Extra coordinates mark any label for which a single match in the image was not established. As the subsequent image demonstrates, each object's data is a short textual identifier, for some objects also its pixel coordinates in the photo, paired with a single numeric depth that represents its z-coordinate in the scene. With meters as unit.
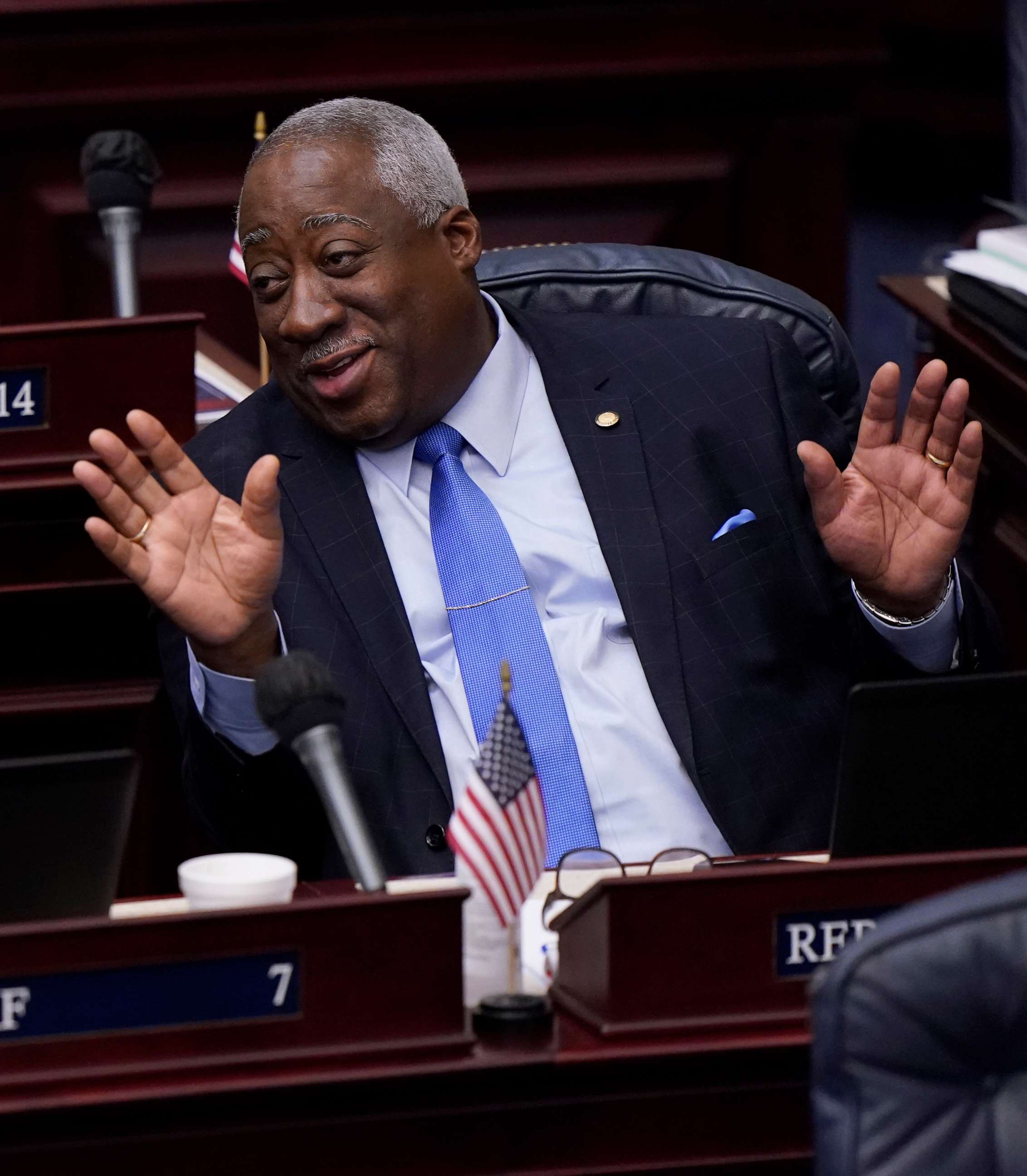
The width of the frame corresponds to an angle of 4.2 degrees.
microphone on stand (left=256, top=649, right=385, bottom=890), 11.72
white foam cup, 11.75
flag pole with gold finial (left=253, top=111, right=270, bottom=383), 12.94
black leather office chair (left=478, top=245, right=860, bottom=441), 12.88
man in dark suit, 12.45
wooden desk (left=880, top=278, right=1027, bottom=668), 13.00
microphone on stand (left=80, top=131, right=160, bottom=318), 12.77
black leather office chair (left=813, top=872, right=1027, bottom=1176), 11.43
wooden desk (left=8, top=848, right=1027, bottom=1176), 11.65
